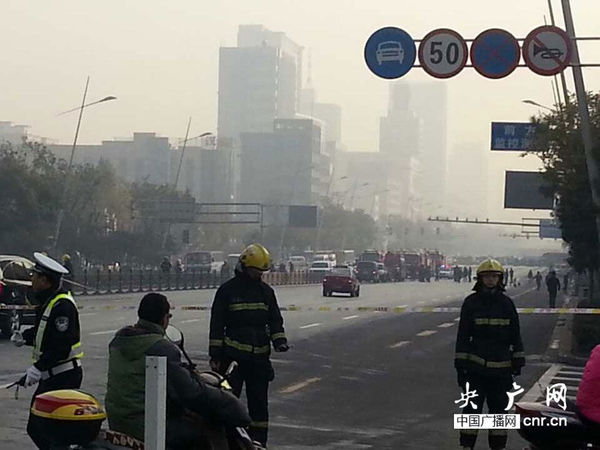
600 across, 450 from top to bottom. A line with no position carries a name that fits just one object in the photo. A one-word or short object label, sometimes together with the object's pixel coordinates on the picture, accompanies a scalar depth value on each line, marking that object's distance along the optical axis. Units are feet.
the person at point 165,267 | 207.10
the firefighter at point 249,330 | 32.91
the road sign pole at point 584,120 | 82.74
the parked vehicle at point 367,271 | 309.77
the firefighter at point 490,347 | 33.50
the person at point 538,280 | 275.84
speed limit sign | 71.92
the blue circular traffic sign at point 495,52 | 71.26
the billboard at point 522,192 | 195.11
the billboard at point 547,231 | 289.76
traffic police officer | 27.68
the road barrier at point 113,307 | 123.20
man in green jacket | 21.03
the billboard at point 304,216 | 335.06
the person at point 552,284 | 158.61
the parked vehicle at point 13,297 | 78.89
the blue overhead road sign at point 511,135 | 149.07
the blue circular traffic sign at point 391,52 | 71.67
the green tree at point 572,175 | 107.45
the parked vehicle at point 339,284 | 190.29
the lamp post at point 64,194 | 184.39
